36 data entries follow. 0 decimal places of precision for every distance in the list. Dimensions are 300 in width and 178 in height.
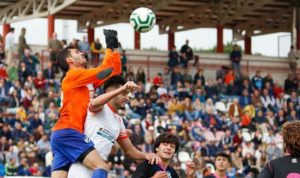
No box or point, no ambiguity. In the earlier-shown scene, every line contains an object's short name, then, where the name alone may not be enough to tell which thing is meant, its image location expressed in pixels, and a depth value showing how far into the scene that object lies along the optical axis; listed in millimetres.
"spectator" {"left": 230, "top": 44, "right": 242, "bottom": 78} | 35594
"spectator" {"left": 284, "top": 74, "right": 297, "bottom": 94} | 35156
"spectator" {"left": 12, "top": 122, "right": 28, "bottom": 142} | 24469
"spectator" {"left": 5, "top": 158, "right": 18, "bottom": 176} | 22433
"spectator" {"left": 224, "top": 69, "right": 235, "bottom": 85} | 33688
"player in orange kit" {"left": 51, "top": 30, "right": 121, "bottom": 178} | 9805
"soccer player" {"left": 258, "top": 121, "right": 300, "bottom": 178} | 8430
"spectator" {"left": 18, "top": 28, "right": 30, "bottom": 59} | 30484
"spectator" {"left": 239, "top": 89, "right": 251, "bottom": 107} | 32469
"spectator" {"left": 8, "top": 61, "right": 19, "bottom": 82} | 27703
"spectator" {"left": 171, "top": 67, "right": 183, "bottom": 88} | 32625
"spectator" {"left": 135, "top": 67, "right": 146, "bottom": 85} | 31062
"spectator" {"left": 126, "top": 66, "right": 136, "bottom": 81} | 30662
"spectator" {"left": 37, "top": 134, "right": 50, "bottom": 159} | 23812
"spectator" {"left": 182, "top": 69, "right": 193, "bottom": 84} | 32562
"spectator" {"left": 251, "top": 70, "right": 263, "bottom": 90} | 34156
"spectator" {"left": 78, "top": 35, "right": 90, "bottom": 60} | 30791
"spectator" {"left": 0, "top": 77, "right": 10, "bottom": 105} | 26203
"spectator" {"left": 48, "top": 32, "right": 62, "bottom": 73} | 29594
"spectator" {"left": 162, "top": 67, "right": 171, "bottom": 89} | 32825
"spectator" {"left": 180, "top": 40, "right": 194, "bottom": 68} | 33812
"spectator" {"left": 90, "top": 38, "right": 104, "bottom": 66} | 31438
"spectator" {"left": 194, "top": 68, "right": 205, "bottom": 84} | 32750
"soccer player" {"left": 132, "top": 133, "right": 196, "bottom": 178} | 9609
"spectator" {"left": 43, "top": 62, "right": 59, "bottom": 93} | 28141
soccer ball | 14734
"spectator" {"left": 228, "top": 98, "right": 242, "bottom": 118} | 30766
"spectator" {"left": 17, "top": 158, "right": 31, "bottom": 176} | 22516
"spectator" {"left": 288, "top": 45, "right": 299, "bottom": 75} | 37656
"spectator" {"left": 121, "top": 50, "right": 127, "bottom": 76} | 30797
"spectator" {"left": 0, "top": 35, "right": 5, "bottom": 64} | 29044
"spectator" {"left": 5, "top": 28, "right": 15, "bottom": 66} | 30531
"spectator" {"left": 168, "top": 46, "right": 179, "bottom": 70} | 33562
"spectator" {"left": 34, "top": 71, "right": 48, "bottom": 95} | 27656
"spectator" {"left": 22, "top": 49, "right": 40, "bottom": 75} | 28562
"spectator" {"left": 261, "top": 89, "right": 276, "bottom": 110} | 32938
